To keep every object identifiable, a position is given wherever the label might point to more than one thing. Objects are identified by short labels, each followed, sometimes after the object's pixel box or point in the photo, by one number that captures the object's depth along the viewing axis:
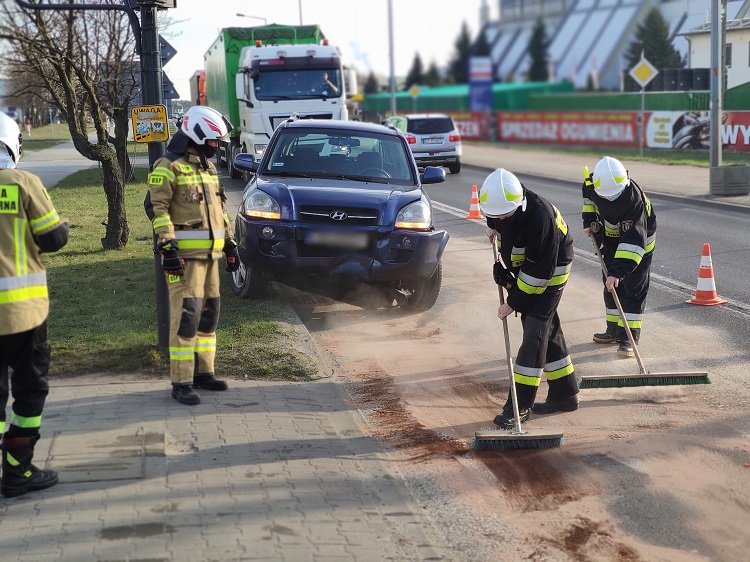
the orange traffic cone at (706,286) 10.34
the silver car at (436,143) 29.38
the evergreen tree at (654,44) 53.69
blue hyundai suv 8.92
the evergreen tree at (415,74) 102.31
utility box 21.50
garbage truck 22.42
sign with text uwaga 7.34
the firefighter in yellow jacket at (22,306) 4.95
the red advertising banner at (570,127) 39.75
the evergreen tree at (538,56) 86.88
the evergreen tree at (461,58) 97.88
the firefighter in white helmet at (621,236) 8.00
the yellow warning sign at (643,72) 29.70
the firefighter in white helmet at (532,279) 6.32
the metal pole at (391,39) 47.84
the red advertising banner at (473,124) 53.16
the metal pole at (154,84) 7.37
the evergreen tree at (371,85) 100.57
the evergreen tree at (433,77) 99.38
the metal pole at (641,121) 31.72
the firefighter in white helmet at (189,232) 6.57
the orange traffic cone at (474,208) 17.92
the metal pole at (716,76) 21.00
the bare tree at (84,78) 11.66
